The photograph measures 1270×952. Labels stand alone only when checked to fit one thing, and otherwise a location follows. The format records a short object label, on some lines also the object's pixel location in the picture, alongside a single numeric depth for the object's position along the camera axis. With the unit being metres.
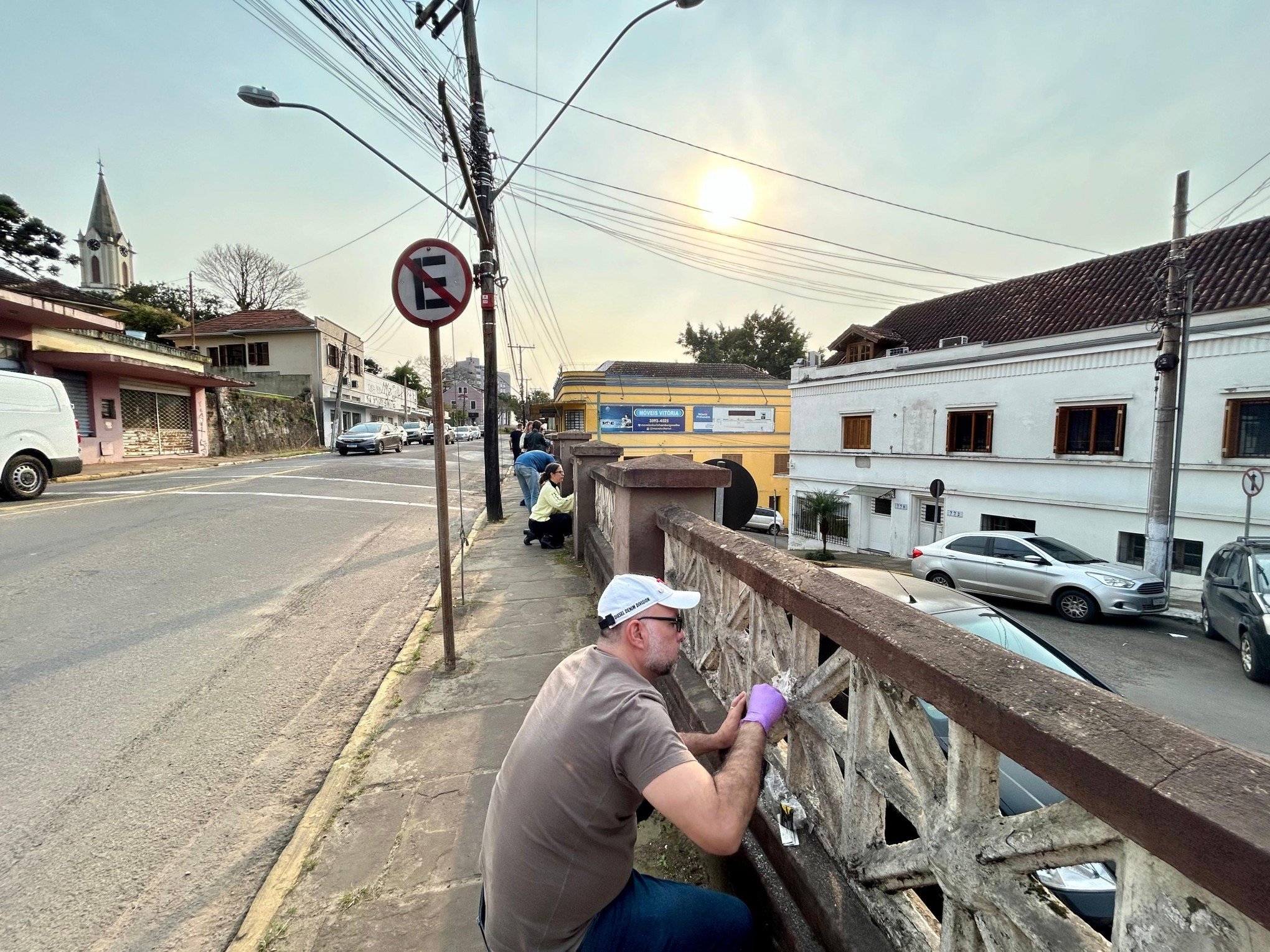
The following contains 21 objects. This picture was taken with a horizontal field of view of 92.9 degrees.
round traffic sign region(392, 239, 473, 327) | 4.30
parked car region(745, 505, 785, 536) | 25.81
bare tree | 49.31
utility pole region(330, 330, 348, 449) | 36.25
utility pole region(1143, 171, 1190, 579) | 12.65
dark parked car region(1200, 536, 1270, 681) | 8.09
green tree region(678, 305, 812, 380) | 57.03
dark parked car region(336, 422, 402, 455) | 26.02
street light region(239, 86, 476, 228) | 7.19
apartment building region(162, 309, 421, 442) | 36.69
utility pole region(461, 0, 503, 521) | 10.02
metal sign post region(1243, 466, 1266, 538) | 11.70
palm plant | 23.44
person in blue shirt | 10.52
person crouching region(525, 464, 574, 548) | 8.12
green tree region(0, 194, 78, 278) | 29.14
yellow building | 33.75
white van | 10.42
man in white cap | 1.54
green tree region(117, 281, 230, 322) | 44.41
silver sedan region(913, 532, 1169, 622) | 11.10
